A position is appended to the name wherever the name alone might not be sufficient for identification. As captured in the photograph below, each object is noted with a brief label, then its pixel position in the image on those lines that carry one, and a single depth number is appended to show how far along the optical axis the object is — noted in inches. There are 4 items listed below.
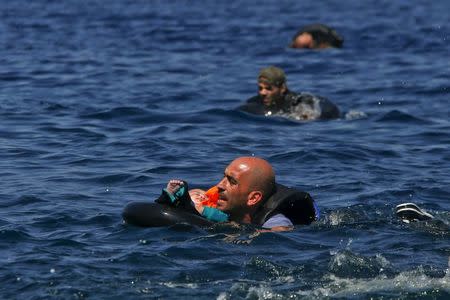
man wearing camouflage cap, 787.4
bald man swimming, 494.0
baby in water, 482.9
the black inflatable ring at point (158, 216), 484.4
